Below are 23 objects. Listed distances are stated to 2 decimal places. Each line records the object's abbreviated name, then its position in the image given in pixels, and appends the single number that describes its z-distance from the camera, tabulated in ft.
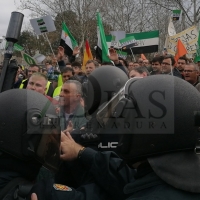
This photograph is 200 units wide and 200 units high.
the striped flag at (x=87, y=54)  30.83
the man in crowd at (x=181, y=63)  25.19
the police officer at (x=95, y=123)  8.68
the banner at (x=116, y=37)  36.11
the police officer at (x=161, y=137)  5.28
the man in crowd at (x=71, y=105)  11.67
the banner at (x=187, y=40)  31.39
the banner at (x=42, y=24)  29.89
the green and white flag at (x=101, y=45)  26.21
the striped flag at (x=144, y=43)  34.66
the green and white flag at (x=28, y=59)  31.43
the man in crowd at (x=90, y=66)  23.12
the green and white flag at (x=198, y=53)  28.13
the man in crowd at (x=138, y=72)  16.40
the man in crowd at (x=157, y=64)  23.97
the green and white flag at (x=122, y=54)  34.65
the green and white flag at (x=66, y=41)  31.60
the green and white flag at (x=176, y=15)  48.52
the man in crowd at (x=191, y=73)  21.36
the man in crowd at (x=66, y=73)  22.39
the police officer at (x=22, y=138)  6.22
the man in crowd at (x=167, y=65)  21.83
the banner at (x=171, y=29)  36.71
